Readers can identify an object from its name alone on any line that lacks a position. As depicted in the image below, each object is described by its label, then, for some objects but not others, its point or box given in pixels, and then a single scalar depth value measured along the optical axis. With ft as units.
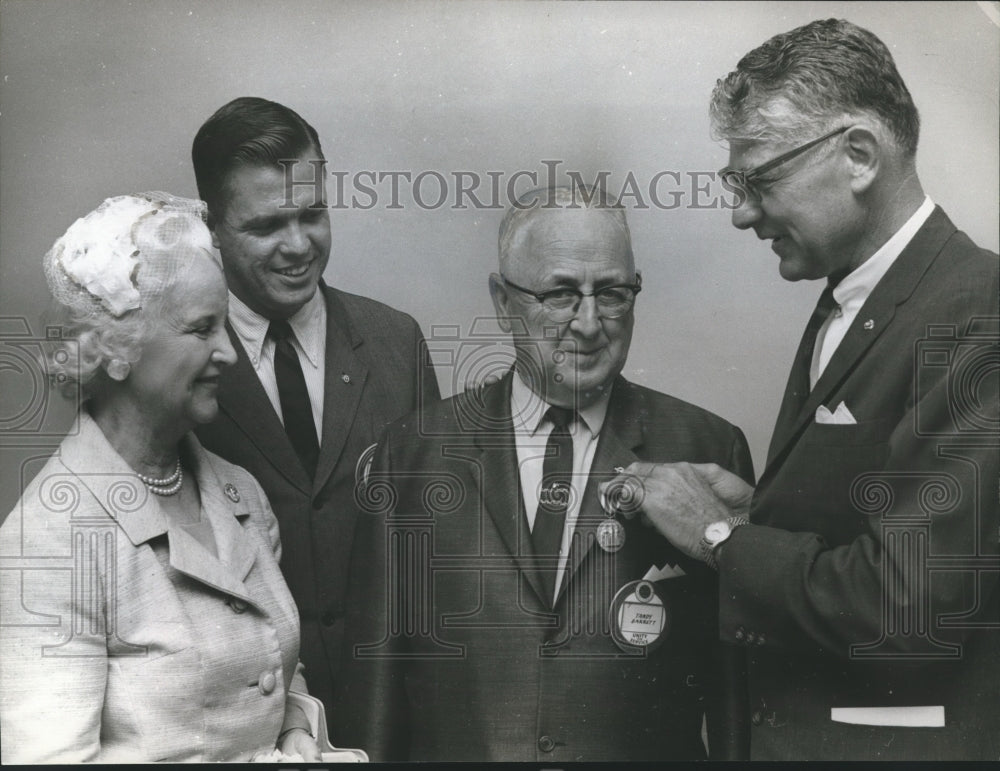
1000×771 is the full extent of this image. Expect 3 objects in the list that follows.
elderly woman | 11.13
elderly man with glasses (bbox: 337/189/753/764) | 12.20
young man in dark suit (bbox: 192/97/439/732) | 12.20
